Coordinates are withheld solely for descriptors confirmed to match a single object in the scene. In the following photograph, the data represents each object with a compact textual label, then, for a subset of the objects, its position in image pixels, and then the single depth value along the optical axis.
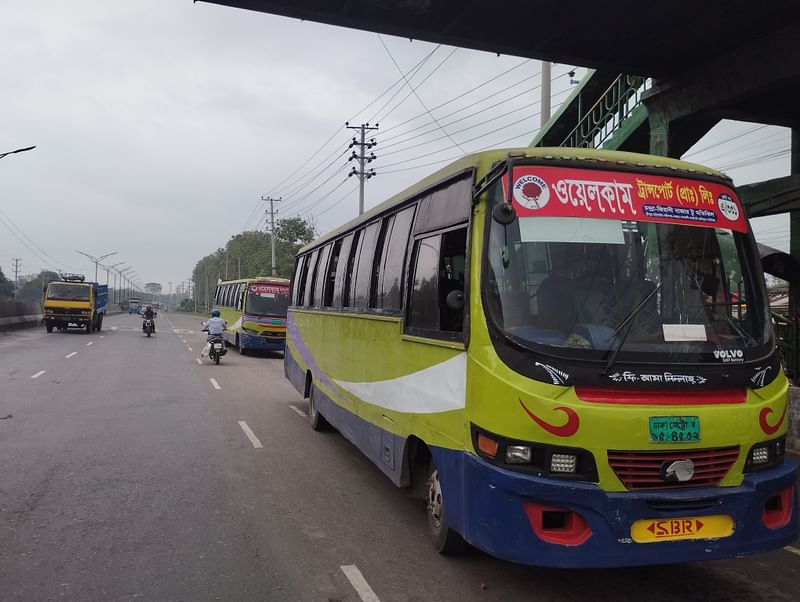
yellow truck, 33.44
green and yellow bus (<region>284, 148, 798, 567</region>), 3.77
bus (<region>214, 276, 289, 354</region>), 23.56
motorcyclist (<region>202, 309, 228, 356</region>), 19.97
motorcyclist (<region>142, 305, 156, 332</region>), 34.09
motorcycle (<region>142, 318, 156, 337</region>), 33.55
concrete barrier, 33.16
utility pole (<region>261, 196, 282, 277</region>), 65.48
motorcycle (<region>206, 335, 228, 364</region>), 19.76
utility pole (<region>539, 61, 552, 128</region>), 16.00
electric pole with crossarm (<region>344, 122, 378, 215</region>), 40.00
